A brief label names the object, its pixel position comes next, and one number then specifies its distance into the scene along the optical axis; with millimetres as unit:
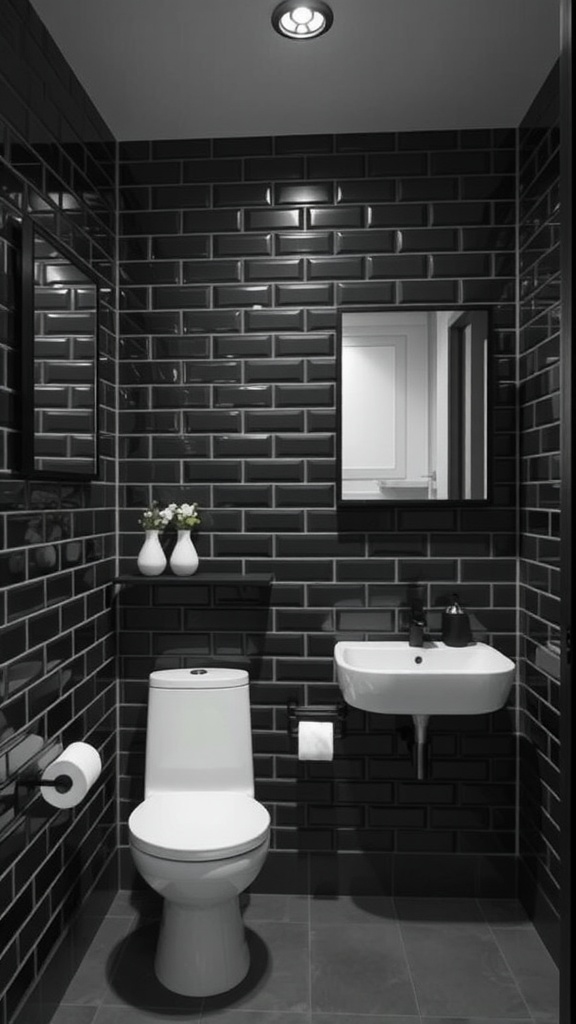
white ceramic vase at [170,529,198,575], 2590
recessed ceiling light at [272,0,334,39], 1936
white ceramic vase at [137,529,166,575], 2596
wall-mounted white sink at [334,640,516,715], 2213
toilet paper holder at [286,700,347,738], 2619
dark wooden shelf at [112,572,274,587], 2549
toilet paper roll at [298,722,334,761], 2465
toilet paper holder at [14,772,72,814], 1823
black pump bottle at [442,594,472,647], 2533
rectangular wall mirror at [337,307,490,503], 2615
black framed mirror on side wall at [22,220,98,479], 1841
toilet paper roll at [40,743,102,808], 1851
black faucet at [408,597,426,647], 2527
